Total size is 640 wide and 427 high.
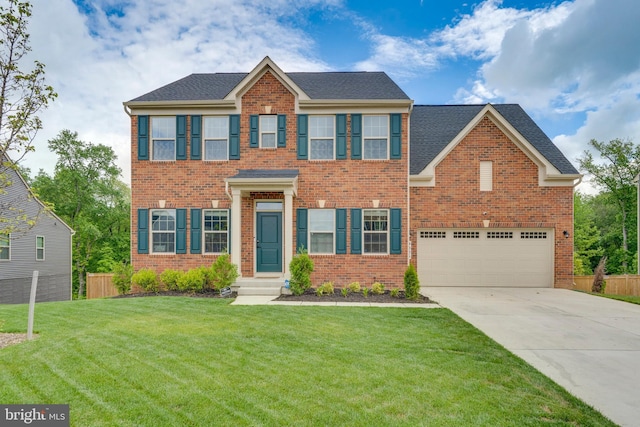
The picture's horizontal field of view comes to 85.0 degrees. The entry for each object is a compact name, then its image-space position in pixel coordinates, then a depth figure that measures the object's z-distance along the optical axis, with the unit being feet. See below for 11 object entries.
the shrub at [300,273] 33.86
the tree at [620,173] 77.77
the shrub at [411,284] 32.04
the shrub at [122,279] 36.63
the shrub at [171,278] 35.53
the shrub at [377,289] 34.96
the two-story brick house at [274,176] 37.60
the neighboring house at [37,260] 57.82
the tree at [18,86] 17.43
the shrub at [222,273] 33.71
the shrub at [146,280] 35.75
